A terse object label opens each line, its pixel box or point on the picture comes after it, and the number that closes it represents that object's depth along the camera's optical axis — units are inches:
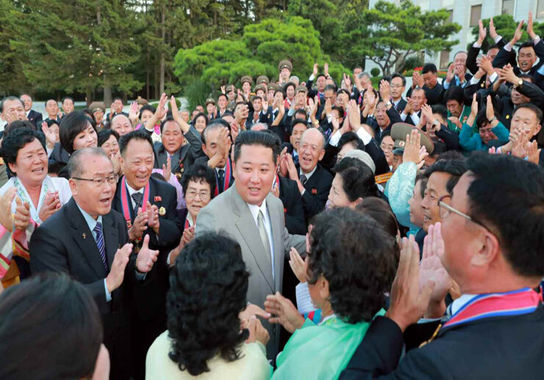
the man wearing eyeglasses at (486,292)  42.7
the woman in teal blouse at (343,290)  52.6
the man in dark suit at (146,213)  116.3
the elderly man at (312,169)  158.6
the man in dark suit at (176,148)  198.8
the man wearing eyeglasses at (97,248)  89.0
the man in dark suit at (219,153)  152.6
